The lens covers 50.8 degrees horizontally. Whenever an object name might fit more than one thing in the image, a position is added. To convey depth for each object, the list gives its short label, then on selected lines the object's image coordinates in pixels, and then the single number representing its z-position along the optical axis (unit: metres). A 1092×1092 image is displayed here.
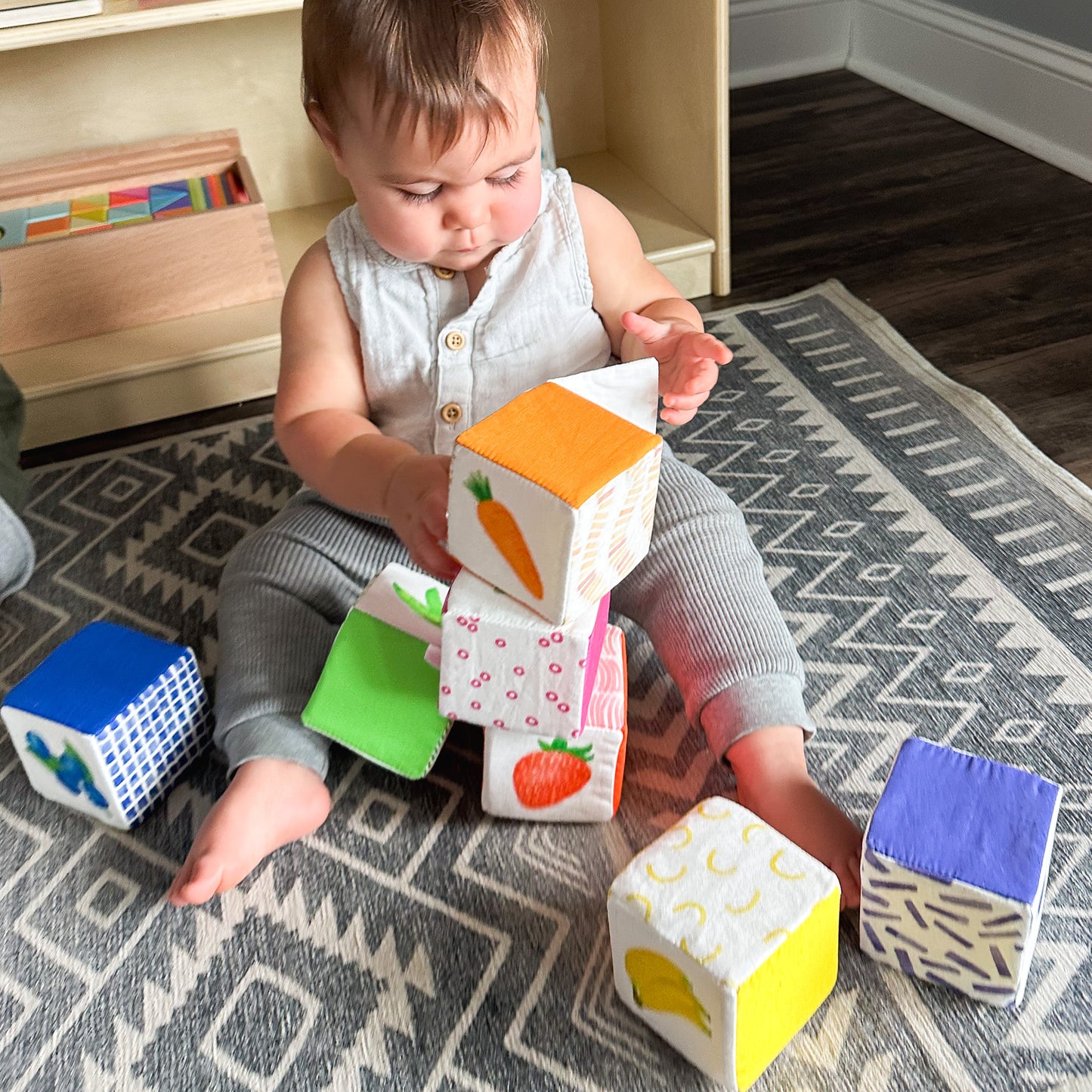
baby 0.77
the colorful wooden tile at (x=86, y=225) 1.39
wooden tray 1.37
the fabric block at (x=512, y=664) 0.73
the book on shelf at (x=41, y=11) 1.25
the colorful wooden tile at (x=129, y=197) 1.49
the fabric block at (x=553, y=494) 0.66
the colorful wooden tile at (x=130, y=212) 1.44
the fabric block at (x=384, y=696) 0.83
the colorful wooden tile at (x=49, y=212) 1.47
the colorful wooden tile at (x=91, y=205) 1.48
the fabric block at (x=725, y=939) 0.61
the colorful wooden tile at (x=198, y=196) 1.46
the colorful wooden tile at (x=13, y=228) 1.40
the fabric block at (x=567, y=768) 0.78
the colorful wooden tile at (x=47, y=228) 1.41
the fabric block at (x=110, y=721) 0.80
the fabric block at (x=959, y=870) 0.63
